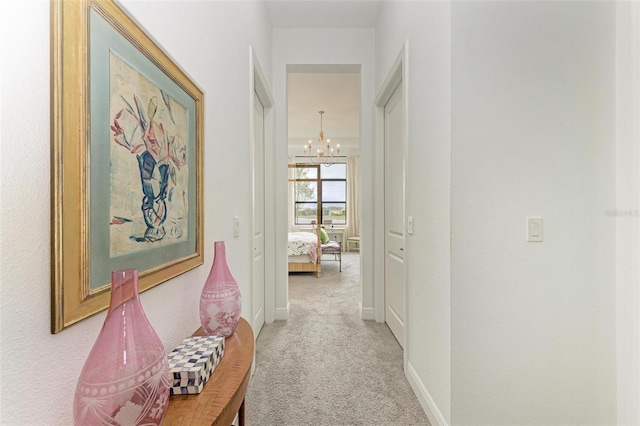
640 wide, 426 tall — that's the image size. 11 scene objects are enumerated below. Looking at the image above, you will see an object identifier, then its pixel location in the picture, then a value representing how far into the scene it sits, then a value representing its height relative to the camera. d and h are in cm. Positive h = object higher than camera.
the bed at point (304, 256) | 540 -73
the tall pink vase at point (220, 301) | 118 -33
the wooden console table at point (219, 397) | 75 -47
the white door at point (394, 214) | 263 -1
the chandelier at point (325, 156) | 809 +149
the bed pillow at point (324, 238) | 658 -53
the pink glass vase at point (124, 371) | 59 -31
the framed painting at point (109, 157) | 66 +14
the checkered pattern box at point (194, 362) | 84 -42
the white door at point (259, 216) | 279 -3
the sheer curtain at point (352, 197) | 866 +42
